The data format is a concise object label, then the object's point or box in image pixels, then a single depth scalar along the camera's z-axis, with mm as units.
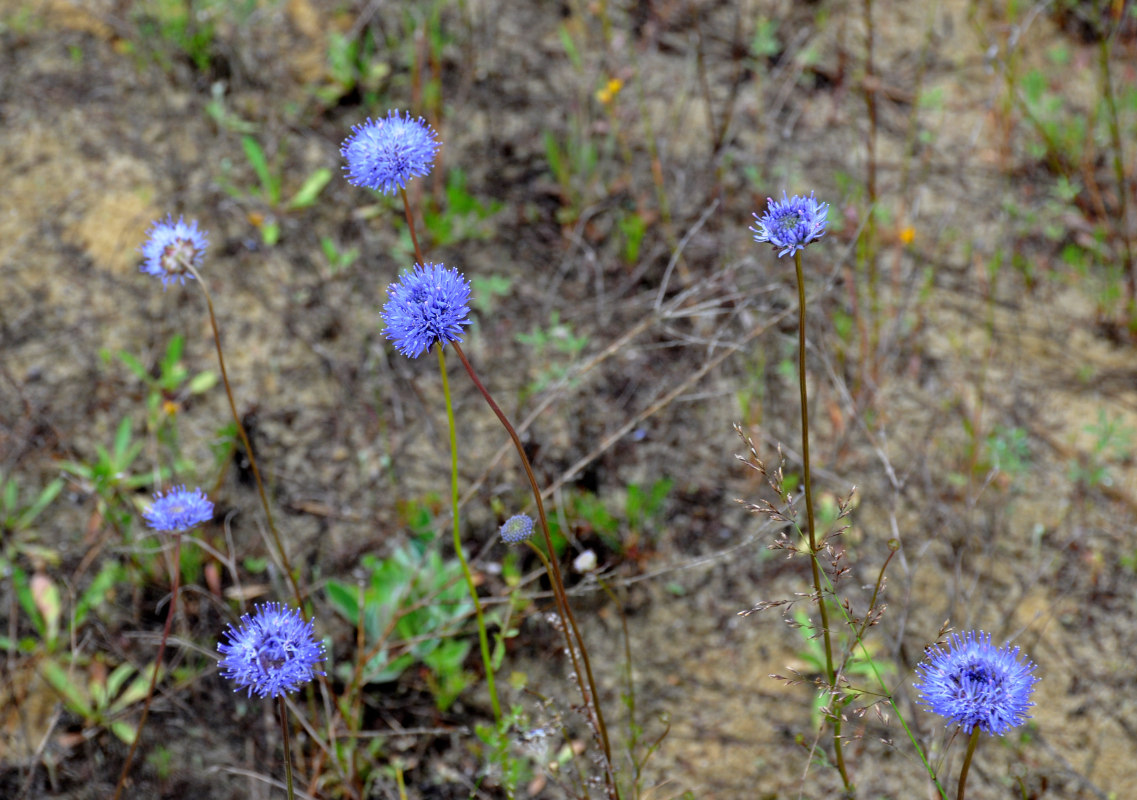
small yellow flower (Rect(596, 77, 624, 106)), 3283
